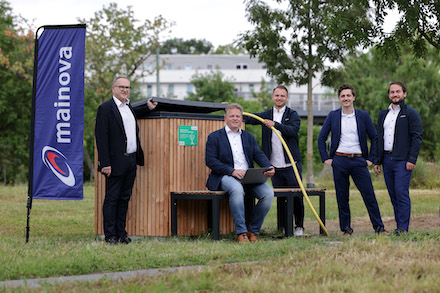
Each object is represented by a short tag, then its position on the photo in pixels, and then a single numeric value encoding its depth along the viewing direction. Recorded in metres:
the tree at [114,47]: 28.81
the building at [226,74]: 57.97
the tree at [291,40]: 17.91
